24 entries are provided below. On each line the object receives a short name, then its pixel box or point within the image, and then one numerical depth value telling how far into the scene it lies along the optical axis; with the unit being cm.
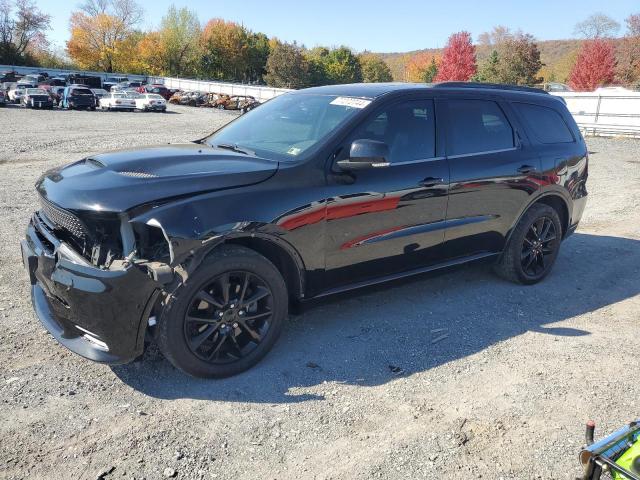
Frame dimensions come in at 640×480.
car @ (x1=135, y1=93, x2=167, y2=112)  3523
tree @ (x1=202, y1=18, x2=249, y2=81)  8588
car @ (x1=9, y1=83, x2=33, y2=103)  3666
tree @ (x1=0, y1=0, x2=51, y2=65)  7369
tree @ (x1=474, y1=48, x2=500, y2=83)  5704
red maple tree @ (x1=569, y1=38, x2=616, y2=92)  5444
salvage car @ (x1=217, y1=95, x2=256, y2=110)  4047
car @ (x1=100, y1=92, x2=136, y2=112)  3588
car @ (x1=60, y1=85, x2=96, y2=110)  3444
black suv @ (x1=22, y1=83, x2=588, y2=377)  307
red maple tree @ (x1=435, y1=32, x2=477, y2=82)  7119
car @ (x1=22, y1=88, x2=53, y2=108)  3425
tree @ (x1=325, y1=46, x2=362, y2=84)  8688
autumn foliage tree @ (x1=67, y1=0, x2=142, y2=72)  8894
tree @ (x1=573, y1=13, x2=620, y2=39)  7088
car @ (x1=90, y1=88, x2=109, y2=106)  3753
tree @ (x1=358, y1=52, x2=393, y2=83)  9838
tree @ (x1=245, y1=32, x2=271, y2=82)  8719
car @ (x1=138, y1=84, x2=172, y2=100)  4834
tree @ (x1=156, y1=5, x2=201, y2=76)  8650
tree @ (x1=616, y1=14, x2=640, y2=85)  5448
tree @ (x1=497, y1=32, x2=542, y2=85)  5391
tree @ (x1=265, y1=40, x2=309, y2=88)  7519
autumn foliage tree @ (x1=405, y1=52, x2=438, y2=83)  9175
